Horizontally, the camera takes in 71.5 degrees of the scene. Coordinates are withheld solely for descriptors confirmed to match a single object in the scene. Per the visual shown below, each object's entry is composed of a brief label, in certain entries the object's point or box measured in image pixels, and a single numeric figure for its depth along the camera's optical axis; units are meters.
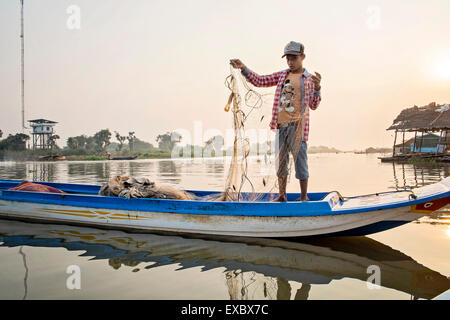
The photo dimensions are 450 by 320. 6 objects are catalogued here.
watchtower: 59.56
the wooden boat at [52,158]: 49.30
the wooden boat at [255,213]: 3.70
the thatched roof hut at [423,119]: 22.53
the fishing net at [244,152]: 4.54
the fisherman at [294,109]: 4.11
